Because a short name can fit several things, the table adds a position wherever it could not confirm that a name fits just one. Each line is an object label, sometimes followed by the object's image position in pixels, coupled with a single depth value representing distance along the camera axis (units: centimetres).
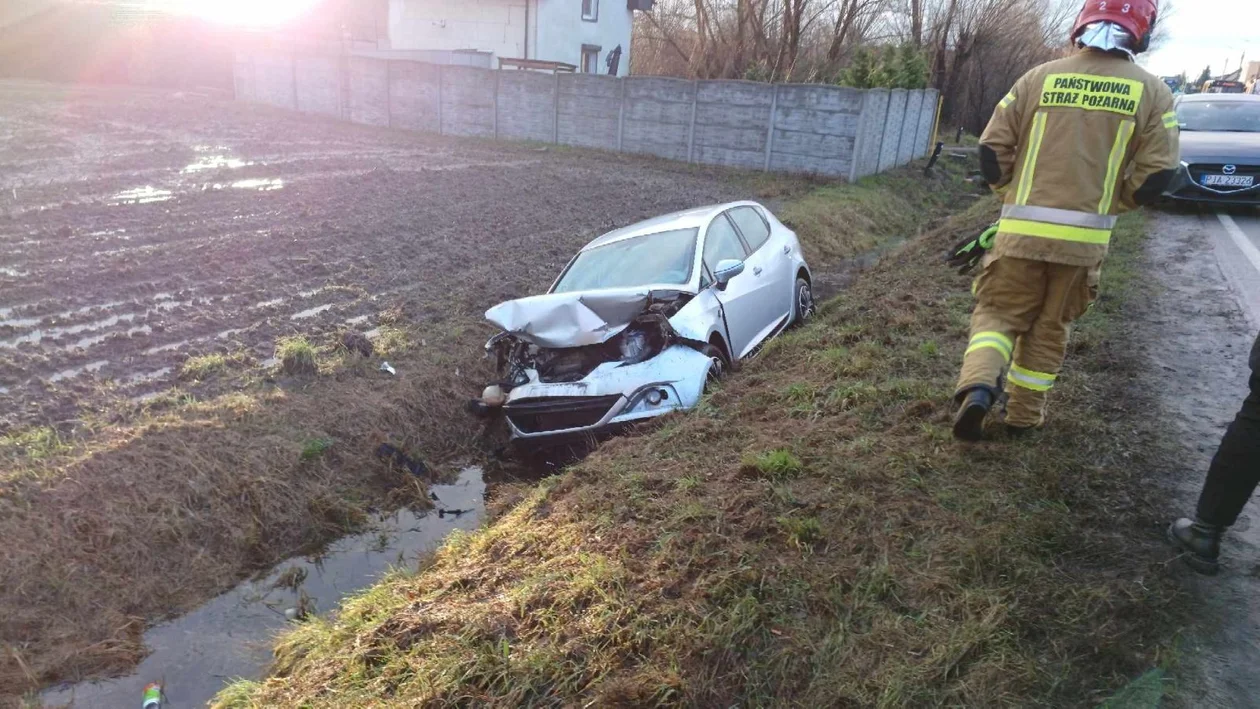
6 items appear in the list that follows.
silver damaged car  564
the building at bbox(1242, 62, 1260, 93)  8598
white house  3153
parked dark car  1030
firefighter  355
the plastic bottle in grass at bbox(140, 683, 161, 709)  378
